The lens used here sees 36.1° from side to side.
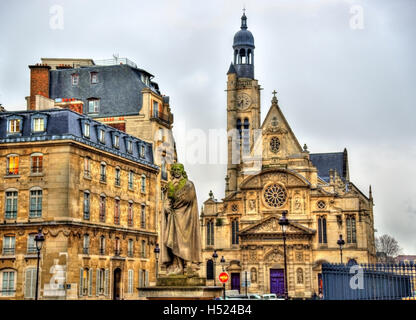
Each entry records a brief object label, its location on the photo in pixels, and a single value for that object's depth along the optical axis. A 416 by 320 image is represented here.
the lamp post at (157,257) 41.28
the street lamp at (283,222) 29.14
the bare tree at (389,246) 111.39
